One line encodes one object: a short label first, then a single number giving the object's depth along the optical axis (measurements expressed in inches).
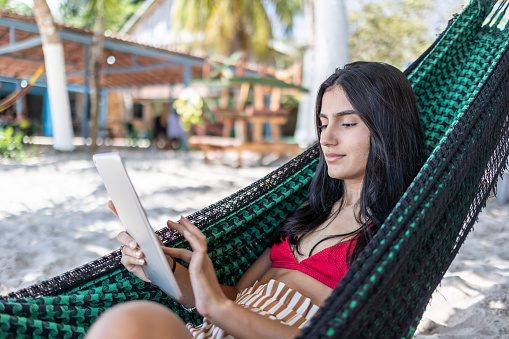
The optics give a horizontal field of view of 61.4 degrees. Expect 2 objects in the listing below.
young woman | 43.8
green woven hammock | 36.0
